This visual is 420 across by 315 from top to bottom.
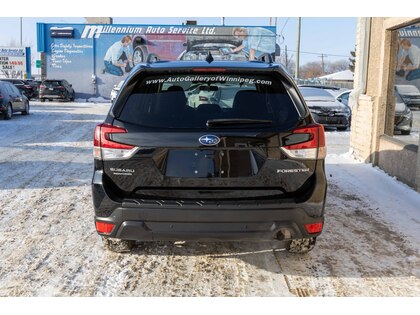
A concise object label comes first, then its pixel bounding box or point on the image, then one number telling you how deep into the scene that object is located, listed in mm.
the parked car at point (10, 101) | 16781
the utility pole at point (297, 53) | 35188
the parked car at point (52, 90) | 29766
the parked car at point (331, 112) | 15406
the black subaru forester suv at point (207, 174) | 3420
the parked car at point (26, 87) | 31850
